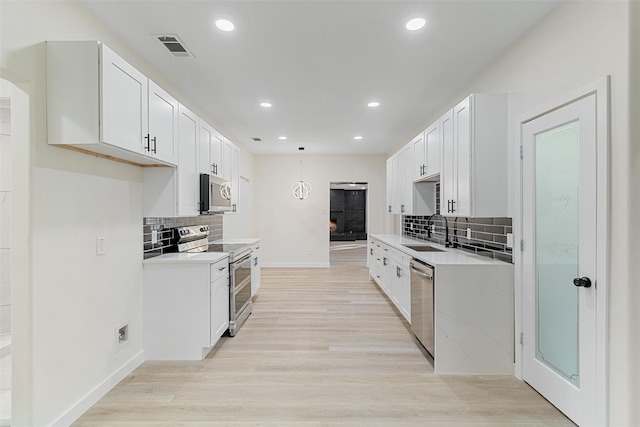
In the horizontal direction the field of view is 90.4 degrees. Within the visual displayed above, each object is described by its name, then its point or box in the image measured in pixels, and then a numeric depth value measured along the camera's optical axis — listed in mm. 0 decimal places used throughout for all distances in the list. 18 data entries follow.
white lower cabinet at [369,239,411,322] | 3533
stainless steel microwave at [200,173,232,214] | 3324
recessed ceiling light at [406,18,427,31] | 2295
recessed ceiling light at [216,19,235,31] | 2318
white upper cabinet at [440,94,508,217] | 2686
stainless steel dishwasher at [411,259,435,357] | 2752
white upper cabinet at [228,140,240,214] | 4424
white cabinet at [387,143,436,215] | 4457
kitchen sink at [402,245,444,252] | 3746
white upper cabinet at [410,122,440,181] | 3502
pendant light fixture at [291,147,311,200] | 7406
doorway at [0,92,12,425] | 2971
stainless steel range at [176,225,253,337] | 3395
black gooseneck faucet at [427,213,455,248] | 4119
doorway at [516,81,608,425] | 1813
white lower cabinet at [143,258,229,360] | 2852
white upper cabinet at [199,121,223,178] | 3461
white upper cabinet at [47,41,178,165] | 1862
